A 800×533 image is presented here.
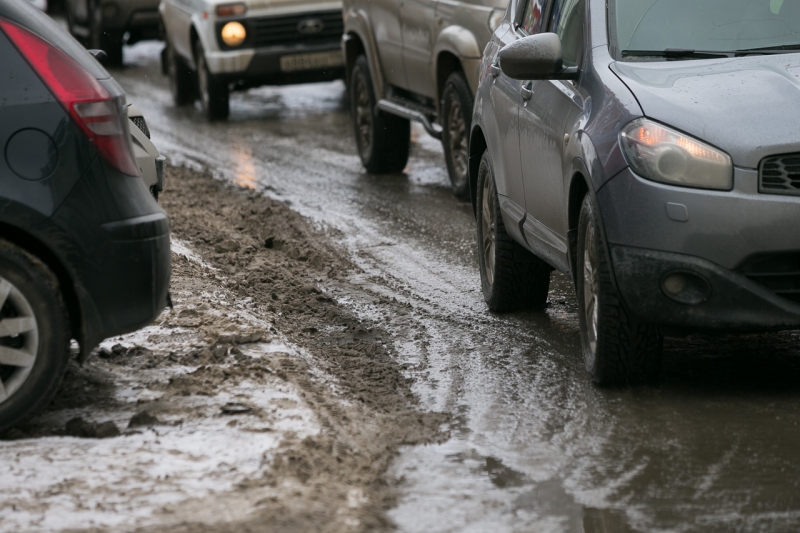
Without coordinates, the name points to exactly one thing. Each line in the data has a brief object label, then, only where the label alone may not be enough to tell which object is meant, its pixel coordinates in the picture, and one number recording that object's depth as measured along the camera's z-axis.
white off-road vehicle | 29.22
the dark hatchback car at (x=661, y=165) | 9.73
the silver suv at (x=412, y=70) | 19.55
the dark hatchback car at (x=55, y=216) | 9.51
